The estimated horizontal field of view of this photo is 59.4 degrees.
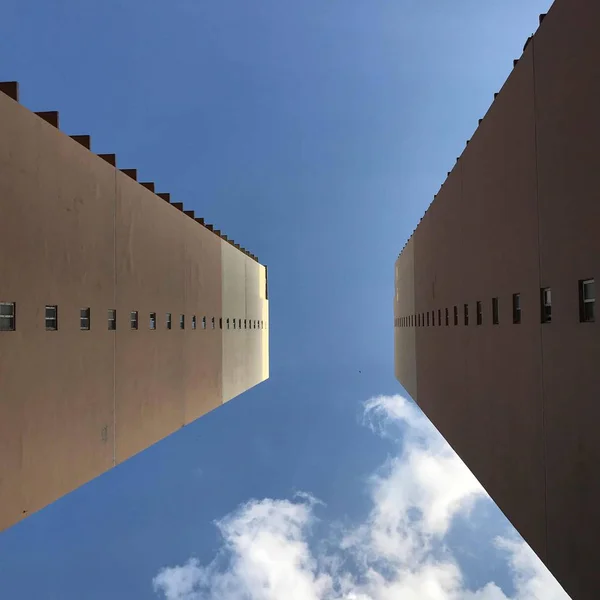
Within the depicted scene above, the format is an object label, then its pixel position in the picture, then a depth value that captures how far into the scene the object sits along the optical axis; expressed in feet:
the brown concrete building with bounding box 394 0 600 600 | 42.50
